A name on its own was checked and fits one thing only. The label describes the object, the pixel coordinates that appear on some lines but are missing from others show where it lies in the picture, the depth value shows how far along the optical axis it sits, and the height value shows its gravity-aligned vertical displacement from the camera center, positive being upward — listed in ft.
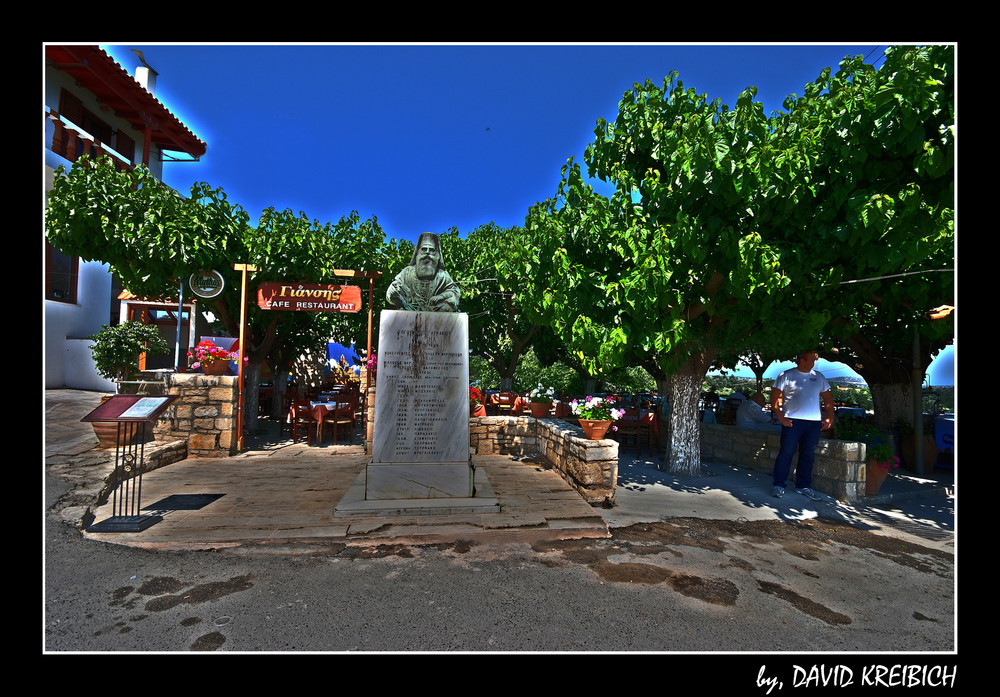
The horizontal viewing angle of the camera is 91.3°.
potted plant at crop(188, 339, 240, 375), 29.35 -0.79
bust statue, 19.49 +2.45
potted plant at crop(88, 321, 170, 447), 35.47 -0.39
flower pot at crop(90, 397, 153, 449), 24.81 -4.58
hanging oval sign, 31.42 +4.02
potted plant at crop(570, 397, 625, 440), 21.21 -2.96
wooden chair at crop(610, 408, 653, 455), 30.86 -5.04
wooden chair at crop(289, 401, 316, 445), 34.86 -5.06
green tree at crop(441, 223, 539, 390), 43.66 +5.57
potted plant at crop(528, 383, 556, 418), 34.47 -3.89
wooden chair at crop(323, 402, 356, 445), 34.24 -5.11
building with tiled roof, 44.98 +20.51
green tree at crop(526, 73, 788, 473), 17.67 +4.12
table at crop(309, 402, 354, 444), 33.79 -4.51
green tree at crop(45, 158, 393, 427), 30.32 +7.10
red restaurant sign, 32.35 +3.26
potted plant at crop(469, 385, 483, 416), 32.92 -3.58
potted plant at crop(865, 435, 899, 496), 21.42 -4.95
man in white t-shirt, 20.07 -2.63
